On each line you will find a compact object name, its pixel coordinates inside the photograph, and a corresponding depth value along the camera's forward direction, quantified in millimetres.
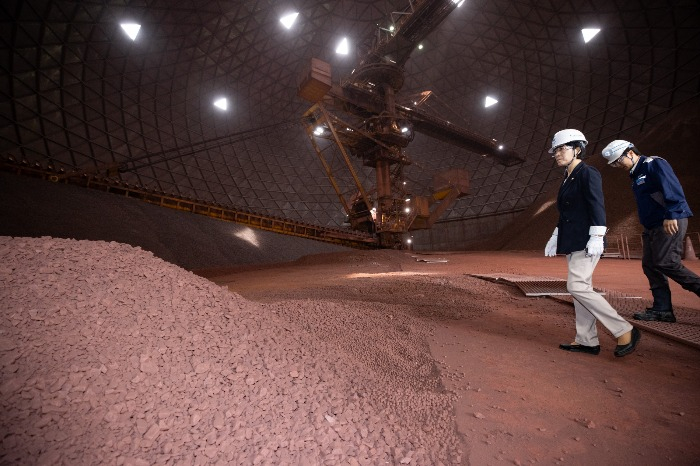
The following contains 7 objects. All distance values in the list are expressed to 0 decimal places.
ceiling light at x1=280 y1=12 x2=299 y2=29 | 19688
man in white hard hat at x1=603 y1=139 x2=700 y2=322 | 2664
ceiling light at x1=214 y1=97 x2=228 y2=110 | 21953
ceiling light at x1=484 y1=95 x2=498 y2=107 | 23672
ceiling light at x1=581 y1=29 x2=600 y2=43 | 17672
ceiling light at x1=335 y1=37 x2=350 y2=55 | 21938
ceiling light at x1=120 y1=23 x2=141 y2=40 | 16406
